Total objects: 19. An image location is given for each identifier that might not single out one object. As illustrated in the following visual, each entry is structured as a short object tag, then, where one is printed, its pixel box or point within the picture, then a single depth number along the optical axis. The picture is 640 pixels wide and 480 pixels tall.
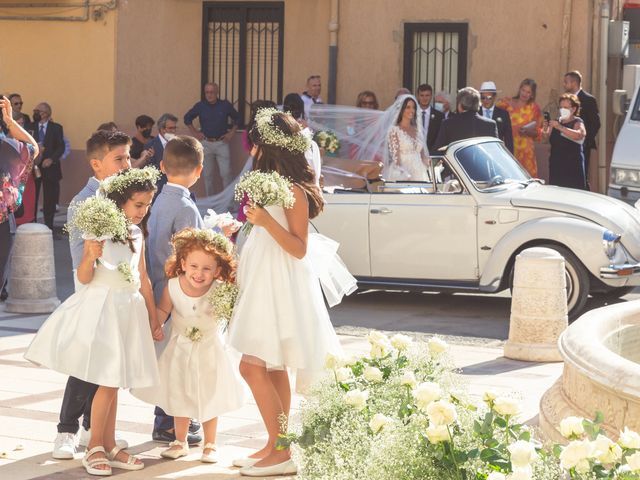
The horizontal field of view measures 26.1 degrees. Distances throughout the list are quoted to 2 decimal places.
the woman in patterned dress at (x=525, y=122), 18.00
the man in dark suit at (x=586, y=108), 17.72
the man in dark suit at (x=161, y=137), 15.12
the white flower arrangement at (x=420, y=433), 4.13
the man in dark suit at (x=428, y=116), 17.81
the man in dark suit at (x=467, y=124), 14.96
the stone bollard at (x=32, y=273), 12.59
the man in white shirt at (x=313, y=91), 19.14
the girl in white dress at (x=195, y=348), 6.90
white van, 15.25
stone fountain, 5.33
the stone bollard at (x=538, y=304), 10.48
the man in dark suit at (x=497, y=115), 16.72
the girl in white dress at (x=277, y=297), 6.69
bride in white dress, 14.13
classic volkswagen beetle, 12.18
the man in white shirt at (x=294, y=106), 11.43
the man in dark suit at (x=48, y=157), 19.91
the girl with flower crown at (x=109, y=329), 6.72
